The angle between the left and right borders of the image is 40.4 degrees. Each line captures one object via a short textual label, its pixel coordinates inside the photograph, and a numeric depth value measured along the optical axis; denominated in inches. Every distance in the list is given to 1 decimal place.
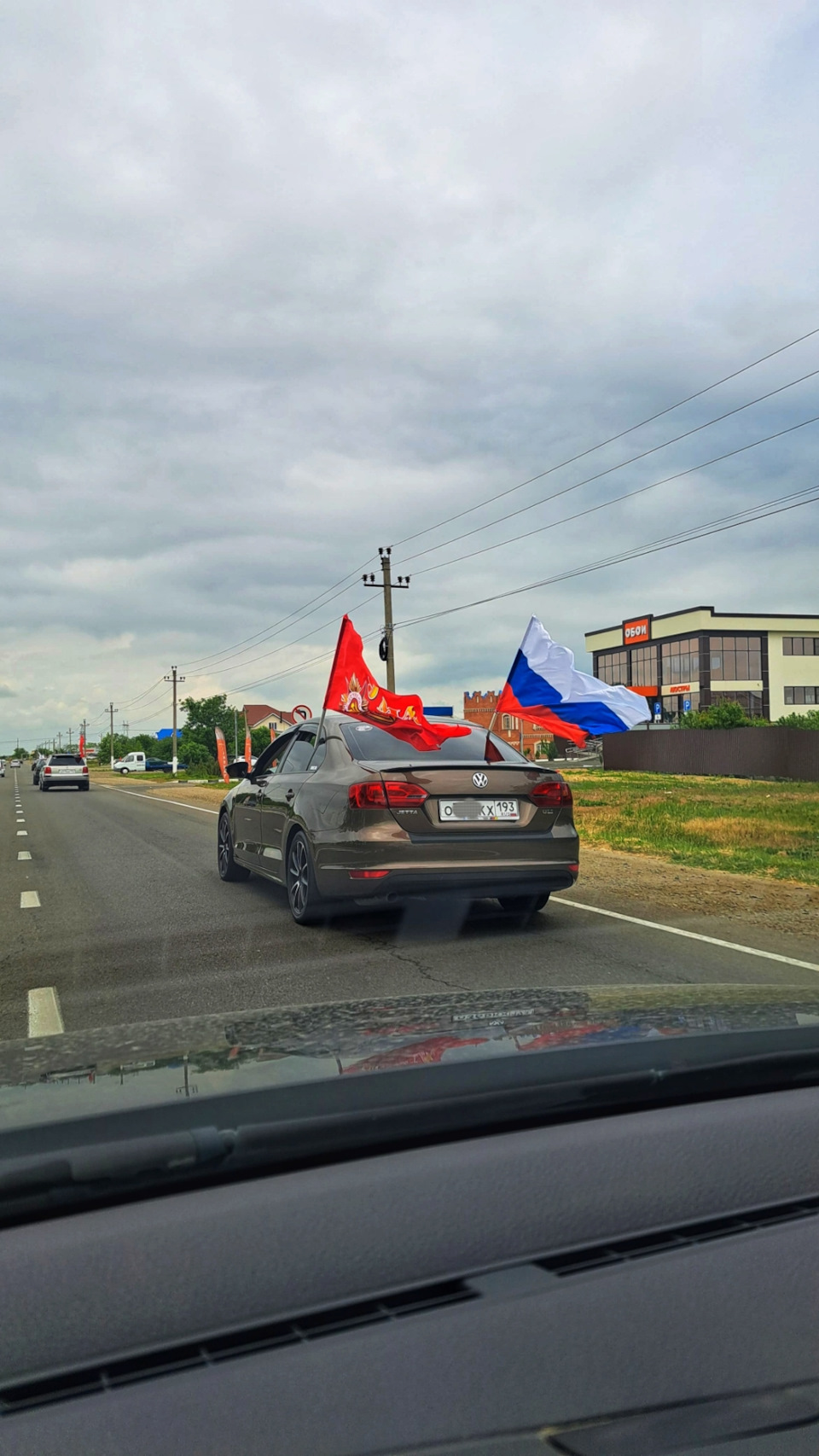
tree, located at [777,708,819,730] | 2787.9
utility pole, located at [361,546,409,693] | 1621.6
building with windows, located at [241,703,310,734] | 6771.7
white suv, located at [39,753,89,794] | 1811.0
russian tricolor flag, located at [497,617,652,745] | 613.3
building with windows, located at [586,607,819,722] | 3651.6
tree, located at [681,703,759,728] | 2928.2
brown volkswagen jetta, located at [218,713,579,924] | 277.4
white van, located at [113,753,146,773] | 4461.1
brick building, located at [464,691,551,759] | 4333.2
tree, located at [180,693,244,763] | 5664.4
